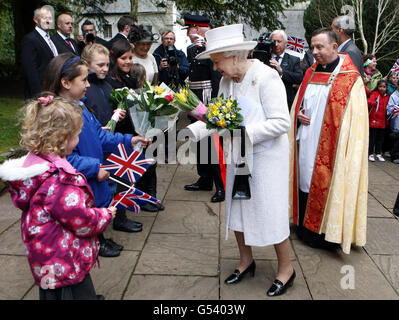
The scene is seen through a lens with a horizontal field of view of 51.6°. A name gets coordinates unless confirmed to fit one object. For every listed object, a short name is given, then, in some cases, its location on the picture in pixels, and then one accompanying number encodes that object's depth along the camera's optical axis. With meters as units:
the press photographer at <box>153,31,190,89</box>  6.65
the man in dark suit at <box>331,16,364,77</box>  4.24
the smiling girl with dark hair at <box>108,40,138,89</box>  4.23
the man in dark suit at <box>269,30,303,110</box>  5.95
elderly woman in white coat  2.84
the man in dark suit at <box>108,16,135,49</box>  6.44
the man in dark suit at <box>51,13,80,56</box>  5.96
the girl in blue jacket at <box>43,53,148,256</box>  2.90
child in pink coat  2.16
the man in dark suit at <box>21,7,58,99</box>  5.42
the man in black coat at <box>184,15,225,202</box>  5.35
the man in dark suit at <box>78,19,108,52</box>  6.82
